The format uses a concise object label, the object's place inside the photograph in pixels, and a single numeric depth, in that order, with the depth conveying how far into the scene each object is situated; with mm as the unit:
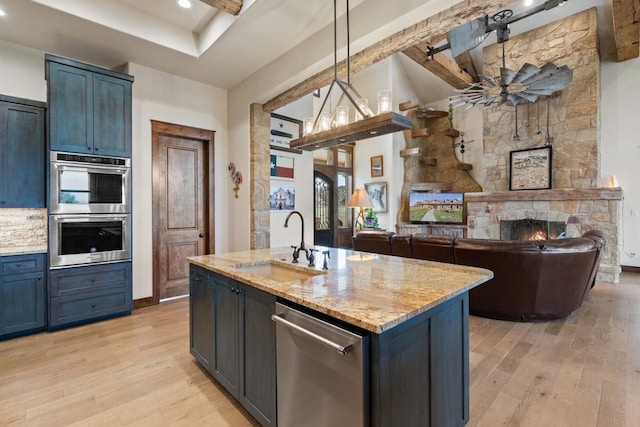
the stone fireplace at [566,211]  5070
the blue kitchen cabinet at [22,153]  3195
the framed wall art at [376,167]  7660
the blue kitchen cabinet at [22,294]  3043
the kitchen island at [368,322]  1224
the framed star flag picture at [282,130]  5070
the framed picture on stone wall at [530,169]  5730
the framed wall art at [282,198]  5039
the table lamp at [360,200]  5043
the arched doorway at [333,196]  7500
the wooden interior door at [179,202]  4297
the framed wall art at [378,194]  7607
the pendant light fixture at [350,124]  1972
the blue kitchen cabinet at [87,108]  3240
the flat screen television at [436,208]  7316
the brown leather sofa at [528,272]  3223
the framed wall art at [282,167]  5043
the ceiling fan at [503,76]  4332
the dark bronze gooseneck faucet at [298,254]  2235
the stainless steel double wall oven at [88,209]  3260
